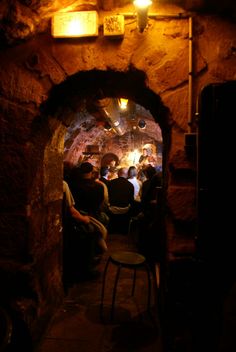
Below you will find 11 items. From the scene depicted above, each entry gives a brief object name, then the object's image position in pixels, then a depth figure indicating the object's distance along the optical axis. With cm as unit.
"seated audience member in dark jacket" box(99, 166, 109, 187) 825
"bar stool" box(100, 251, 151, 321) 350
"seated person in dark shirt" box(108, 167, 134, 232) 775
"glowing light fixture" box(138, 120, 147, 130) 1175
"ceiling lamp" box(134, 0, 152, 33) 250
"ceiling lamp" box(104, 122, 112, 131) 952
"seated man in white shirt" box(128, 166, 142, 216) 806
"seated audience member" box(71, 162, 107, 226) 493
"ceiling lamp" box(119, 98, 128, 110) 692
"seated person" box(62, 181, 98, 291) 438
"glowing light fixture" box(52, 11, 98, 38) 286
